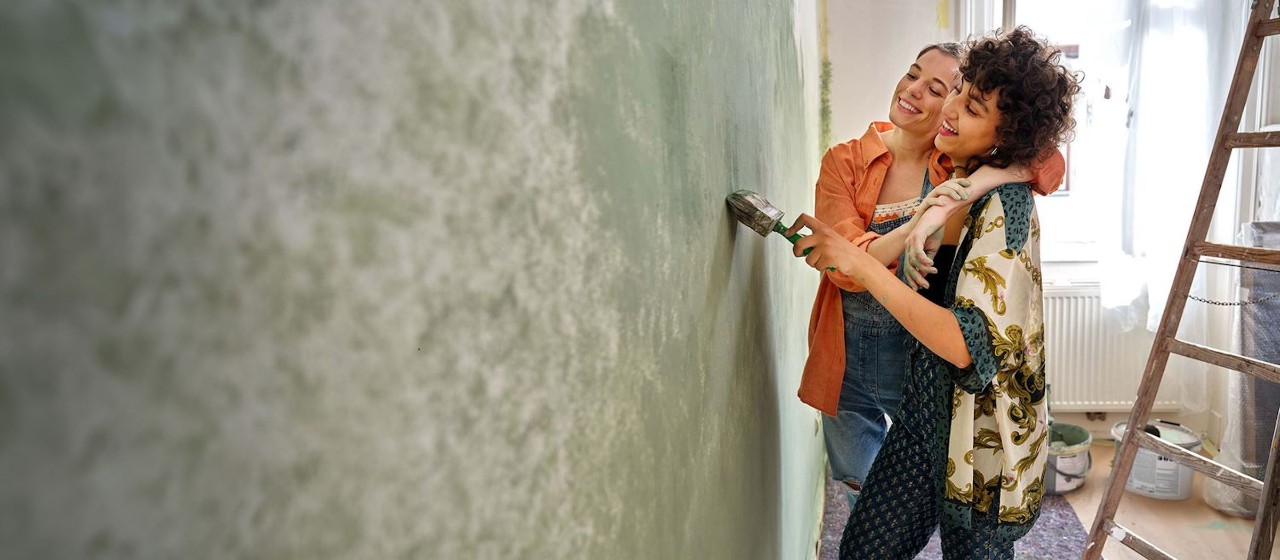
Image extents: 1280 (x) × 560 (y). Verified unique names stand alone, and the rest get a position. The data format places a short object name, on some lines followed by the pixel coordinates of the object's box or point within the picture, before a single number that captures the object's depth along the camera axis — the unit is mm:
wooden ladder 1857
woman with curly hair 1240
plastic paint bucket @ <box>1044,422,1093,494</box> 3098
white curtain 3346
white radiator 3580
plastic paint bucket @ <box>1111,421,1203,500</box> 3031
